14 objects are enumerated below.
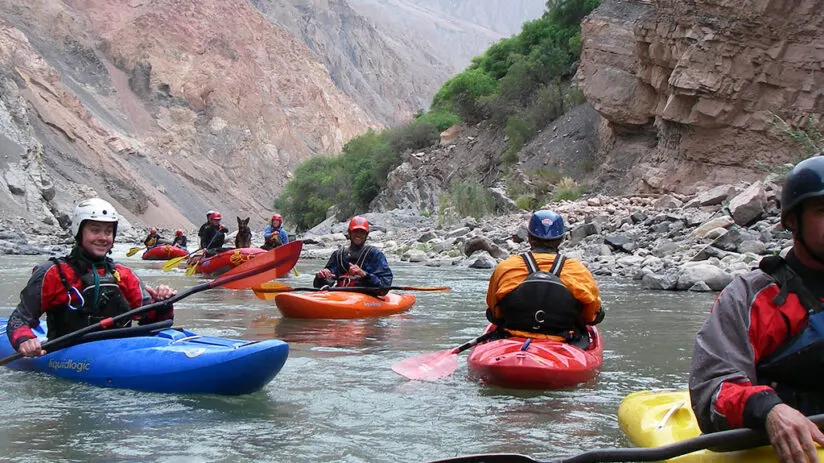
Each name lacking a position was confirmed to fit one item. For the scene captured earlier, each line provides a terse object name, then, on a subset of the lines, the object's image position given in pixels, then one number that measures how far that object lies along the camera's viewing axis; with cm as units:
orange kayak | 835
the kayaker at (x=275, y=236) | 1428
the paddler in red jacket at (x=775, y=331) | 231
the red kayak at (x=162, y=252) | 1952
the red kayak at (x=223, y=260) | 1286
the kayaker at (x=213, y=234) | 1451
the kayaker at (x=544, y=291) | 498
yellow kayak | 235
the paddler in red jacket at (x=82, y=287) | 473
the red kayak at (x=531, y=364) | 473
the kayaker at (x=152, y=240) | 2061
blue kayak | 448
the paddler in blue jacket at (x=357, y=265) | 860
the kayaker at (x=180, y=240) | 2038
